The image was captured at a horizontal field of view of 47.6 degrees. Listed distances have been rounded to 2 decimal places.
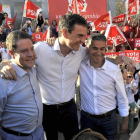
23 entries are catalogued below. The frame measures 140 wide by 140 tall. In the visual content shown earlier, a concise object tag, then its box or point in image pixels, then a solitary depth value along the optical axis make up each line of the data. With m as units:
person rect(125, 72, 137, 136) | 3.73
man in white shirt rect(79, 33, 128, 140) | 2.11
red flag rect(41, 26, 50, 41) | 5.74
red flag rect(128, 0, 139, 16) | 5.95
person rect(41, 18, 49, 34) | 9.27
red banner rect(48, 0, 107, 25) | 10.17
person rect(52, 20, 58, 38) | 8.84
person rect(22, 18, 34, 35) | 8.57
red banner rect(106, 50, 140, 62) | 5.42
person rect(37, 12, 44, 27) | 9.37
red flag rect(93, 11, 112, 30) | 5.75
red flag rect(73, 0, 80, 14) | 5.88
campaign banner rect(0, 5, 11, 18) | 10.51
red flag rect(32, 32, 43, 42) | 6.67
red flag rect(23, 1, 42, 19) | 6.51
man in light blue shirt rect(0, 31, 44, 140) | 1.53
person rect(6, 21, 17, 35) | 8.08
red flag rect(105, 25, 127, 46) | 5.63
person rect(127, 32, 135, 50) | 7.27
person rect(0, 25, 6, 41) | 7.99
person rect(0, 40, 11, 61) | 6.75
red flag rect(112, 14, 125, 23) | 6.58
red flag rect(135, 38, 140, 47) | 6.01
